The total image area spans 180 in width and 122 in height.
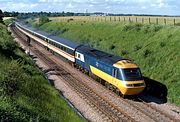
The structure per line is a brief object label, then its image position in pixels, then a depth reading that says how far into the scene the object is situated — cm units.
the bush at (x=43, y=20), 14475
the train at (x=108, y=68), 2852
